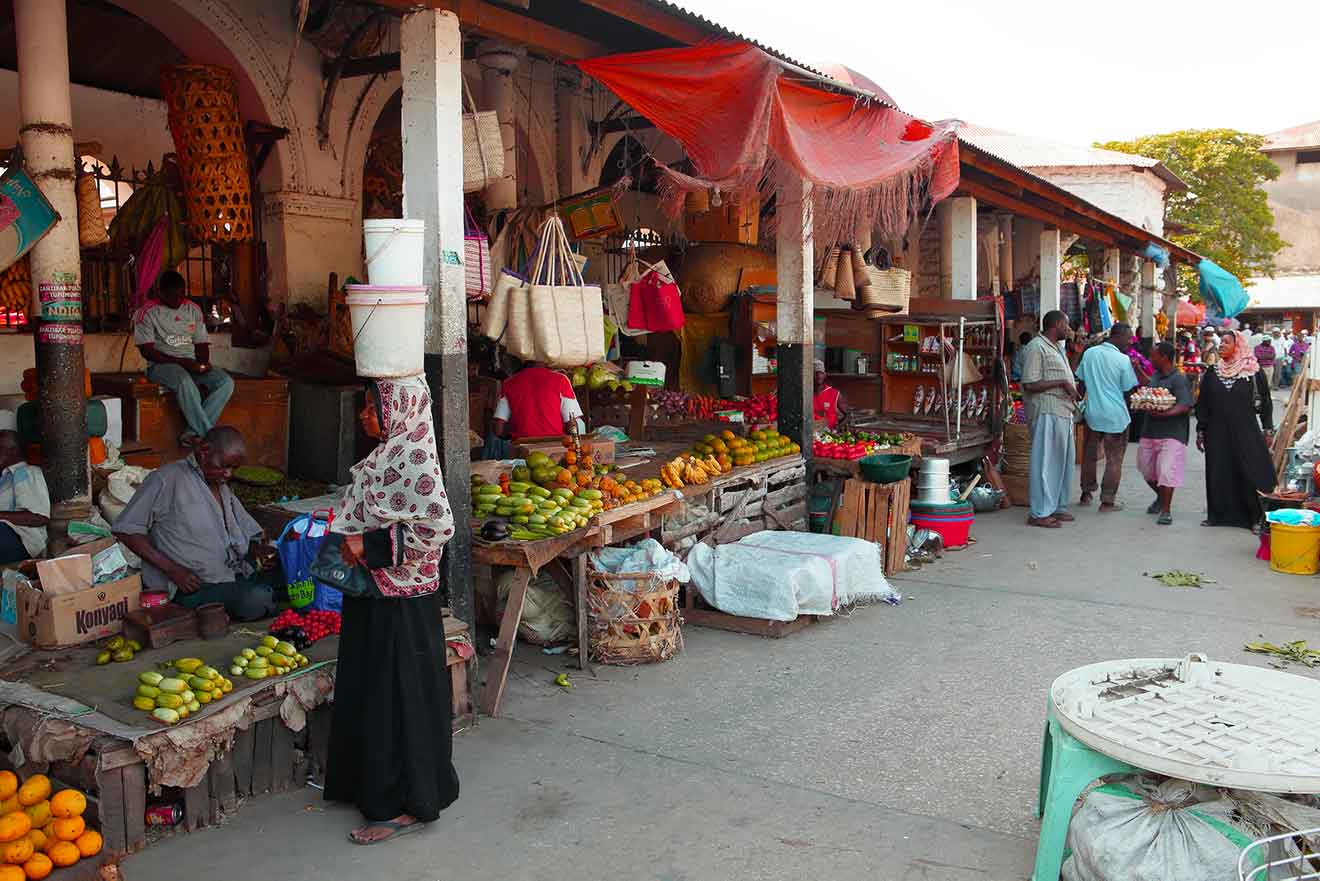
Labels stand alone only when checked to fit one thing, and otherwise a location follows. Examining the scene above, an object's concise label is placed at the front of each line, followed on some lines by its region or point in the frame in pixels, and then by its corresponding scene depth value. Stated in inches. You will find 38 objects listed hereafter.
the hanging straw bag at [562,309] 246.2
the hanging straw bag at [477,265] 237.6
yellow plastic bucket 319.6
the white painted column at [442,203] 208.1
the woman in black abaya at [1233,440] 387.9
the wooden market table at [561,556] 207.5
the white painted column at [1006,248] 676.1
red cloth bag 373.1
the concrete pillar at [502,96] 288.4
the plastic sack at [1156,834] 120.7
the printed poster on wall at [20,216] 211.3
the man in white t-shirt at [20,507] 225.3
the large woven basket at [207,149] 265.6
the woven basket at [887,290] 410.9
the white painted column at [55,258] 215.5
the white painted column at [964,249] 498.3
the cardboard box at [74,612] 183.9
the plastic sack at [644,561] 240.1
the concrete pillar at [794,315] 344.5
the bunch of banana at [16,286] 253.3
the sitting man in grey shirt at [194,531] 198.8
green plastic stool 131.9
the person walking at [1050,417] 390.9
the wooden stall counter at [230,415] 292.8
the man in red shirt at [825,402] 392.2
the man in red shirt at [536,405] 283.7
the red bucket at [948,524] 360.5
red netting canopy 243.3
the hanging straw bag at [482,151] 242.8
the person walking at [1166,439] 399.5
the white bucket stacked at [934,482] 357.4
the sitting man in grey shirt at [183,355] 291.7
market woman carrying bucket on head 156.3
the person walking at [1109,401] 423.8
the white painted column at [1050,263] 613.3
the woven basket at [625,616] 232.5
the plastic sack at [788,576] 263.3
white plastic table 120.2
